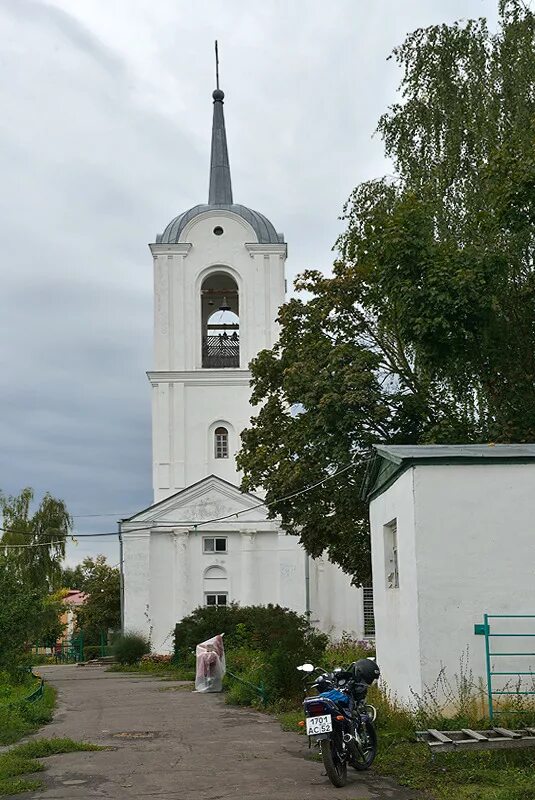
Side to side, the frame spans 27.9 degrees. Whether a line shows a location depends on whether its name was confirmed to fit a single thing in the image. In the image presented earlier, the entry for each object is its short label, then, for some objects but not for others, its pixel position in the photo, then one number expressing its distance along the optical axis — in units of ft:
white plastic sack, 82.53
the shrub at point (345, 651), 72.66
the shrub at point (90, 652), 178.40
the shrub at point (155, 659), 125.66
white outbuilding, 43.60
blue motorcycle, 34.53
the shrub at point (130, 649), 132.87
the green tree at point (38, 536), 184.65
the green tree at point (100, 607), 201.77
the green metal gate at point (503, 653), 42.86
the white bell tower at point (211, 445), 140.26
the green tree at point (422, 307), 70.95
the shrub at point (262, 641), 63.36
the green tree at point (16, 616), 86.17
